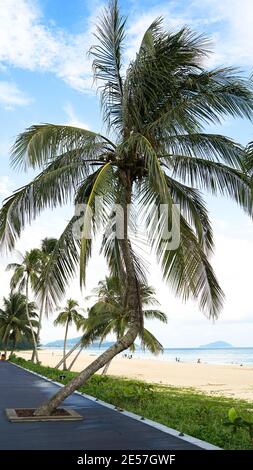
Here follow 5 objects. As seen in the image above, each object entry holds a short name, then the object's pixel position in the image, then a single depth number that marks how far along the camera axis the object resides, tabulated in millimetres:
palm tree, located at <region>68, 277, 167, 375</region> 22141
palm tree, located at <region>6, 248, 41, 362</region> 30536
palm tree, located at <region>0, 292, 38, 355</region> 42400
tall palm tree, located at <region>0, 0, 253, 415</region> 8617
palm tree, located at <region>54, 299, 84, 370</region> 38222
